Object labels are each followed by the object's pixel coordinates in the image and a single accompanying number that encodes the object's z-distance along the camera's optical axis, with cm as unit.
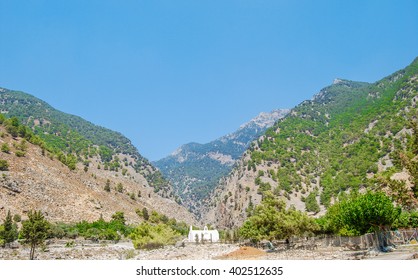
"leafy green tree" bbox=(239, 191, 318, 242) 4138
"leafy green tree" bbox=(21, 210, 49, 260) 3133
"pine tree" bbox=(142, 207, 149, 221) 9809
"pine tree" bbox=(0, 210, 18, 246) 4816
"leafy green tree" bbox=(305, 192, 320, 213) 9500
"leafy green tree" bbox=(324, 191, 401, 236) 2780
